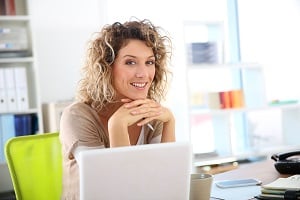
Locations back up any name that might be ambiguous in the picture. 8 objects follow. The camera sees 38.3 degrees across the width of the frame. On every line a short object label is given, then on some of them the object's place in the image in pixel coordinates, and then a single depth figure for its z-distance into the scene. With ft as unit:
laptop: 3.14
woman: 4.85
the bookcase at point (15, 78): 10.11
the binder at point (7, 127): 10.16
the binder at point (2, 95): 9.98
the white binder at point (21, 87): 10.15
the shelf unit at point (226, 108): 11.47
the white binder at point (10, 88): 10.06
